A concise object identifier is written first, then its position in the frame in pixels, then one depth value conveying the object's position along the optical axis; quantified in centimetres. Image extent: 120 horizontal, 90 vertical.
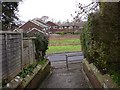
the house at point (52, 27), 2838
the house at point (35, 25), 2490
